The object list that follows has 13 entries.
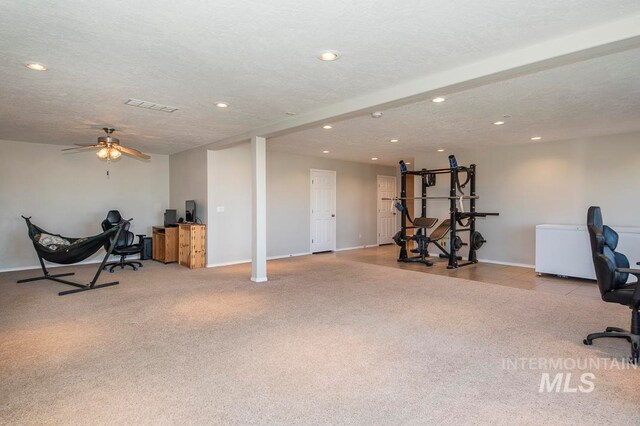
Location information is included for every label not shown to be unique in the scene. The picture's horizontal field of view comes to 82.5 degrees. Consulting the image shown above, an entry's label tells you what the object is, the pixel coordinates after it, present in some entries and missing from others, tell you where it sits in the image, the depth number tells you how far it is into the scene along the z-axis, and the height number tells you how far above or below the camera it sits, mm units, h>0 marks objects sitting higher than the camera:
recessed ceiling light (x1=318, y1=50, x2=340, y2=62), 2863 +1192
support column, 5723 -115
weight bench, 7258 -671
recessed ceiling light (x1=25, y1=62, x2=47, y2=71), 3084 +1187
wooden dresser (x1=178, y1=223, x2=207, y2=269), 6859 -780
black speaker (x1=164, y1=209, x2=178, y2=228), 7699 -269
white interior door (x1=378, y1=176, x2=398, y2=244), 10625 -229
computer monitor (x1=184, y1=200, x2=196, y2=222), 7199 -134
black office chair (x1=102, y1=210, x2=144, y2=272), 6551 -742
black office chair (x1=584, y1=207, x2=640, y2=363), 2900 -642
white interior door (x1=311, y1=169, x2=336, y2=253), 8961 -148
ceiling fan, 5402 +842
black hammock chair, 5285 -648
